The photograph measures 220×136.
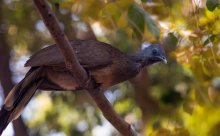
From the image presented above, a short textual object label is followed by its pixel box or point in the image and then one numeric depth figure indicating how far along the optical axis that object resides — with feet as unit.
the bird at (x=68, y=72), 21.67
